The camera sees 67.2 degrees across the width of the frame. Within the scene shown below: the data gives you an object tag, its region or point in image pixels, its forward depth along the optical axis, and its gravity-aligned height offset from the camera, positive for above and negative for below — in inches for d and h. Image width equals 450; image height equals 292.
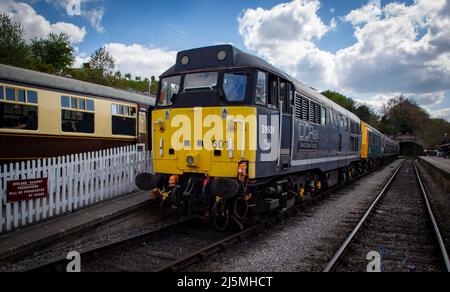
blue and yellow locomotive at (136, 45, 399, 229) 245.3 +7.7
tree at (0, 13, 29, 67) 1280.8 +403.4
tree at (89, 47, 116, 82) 1286.7 +316.9
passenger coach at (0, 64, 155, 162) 344.5 +35.4
